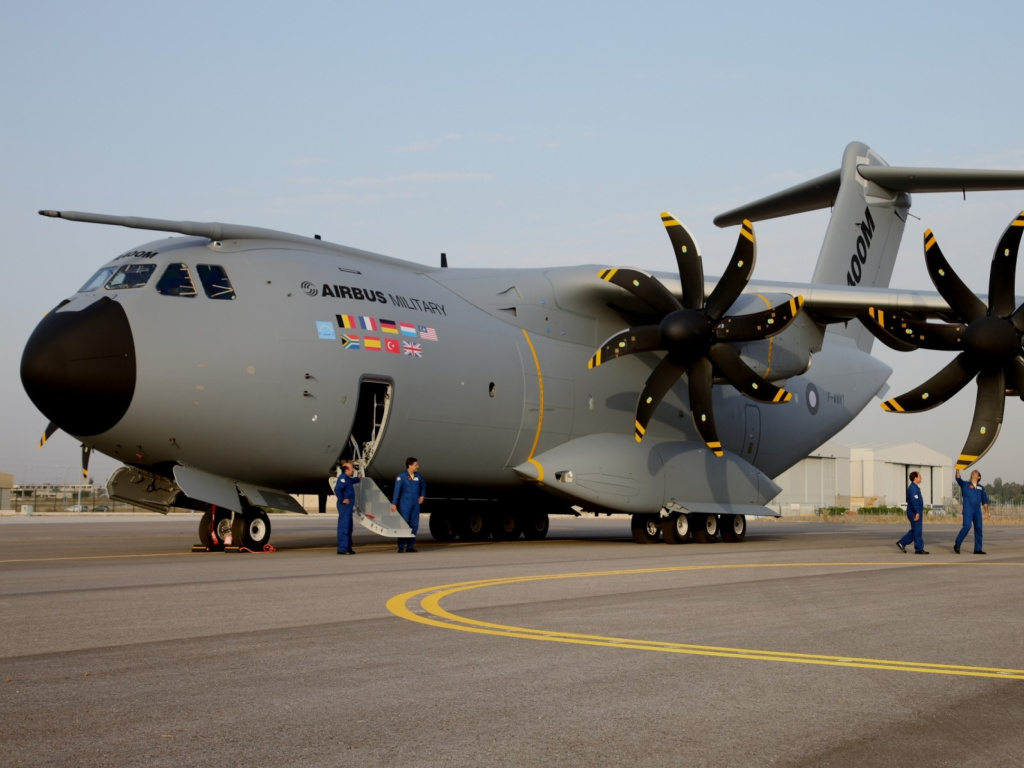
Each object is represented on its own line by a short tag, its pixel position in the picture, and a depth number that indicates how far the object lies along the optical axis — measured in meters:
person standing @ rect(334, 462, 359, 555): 16.09
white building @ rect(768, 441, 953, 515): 71.69
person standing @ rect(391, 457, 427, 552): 16.64
